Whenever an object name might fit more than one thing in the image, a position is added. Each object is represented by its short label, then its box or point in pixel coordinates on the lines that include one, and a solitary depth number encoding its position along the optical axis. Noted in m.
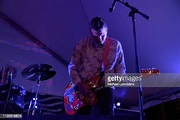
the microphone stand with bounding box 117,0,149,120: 2.01
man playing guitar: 2.21
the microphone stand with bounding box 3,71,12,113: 3.61
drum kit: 3.73
